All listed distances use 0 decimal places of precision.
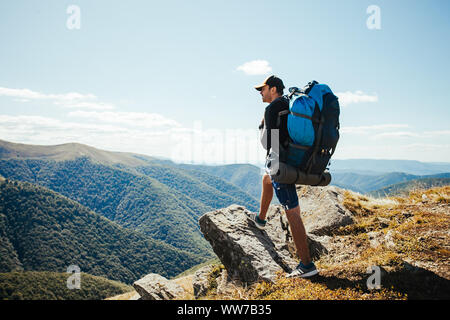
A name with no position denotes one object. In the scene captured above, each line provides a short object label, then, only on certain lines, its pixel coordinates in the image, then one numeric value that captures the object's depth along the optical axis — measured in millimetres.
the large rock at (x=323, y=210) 7398
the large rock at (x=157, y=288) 8382
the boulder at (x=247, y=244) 5410
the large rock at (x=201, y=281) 6364
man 4445
